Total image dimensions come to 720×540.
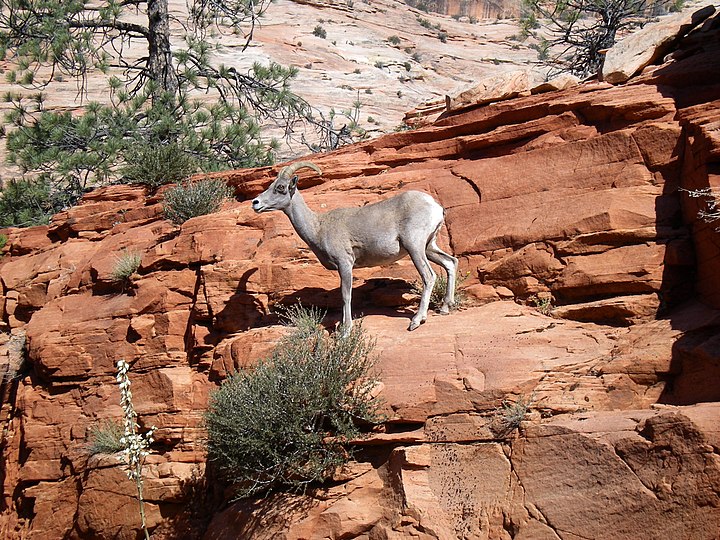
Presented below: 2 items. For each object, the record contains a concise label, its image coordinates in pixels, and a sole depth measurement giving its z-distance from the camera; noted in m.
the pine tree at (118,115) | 17.12
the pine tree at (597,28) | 18.08
